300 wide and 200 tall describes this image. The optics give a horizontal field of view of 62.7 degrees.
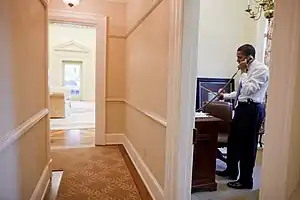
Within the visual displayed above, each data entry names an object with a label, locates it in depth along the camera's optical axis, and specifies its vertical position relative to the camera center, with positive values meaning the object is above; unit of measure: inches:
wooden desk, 105.2 -29.8
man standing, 104.8 -10.4
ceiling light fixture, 154.3 +50.5
